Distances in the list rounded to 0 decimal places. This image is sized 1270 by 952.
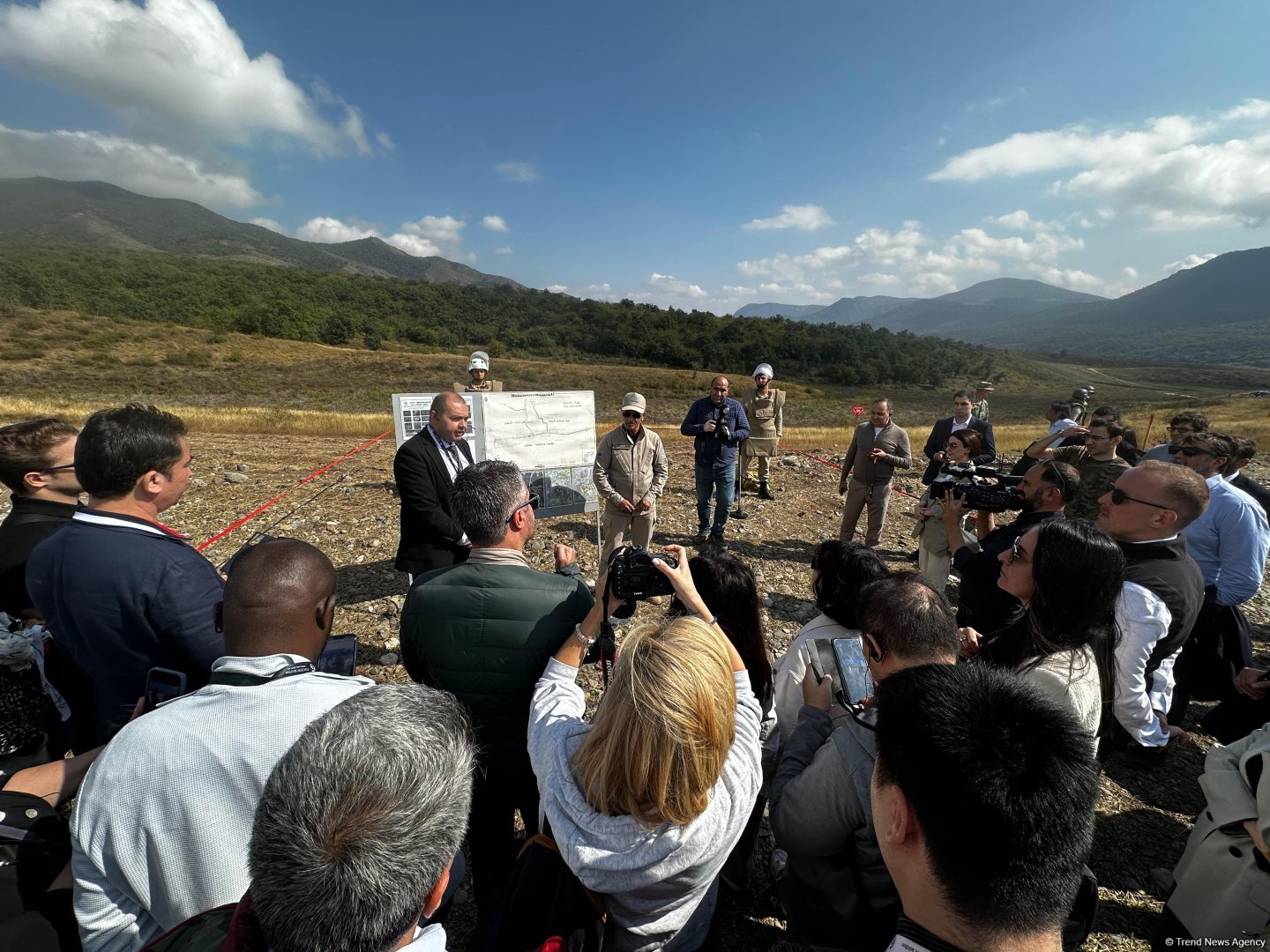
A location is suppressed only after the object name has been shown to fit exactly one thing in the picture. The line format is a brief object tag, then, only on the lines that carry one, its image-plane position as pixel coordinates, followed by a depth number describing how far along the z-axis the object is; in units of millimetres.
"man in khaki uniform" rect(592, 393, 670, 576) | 5398
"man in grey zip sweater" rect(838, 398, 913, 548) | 6008
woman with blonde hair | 1294
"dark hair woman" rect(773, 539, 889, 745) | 2387
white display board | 5480
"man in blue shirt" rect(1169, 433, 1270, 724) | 3506
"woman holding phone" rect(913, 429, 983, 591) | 4668
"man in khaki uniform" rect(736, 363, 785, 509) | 8773
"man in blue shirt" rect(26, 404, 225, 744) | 1826
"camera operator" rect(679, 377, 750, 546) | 6363
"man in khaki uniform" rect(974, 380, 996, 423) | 9180
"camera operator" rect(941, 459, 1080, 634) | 3010
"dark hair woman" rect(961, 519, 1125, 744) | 2057
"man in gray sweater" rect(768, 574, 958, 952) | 1558
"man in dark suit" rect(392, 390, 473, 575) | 3967
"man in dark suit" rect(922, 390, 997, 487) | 6508
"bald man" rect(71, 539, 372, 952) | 1213
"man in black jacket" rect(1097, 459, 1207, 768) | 2492
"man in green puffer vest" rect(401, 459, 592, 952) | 1966
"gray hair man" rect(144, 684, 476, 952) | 813
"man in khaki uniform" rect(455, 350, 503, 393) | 6152
